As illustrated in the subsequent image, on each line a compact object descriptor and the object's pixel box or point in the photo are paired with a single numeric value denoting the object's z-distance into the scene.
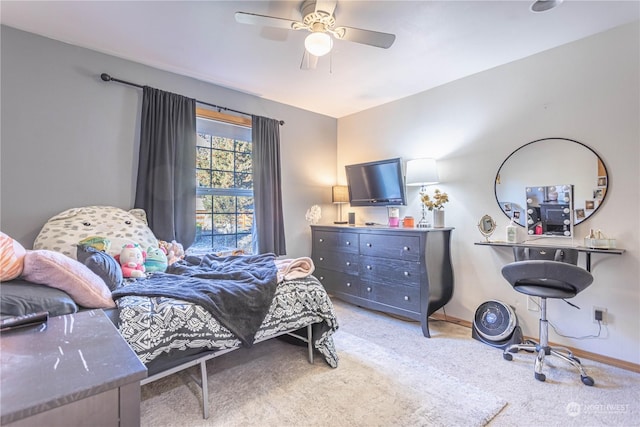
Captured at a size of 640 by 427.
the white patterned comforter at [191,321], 1.52
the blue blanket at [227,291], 1.72
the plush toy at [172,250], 2.65
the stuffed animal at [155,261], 2.38
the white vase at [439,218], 3.16
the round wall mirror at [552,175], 2.39
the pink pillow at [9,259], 1.29
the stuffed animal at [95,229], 2.20
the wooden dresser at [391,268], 2.81
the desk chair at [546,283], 2.02
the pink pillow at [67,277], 1.39
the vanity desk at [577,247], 2.17
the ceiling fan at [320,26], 1.83
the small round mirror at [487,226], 2.86
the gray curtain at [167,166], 2.76
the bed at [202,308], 1.47
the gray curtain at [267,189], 3.51
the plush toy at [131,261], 2.19
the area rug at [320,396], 1.65
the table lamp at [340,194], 4.16
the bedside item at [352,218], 4.03
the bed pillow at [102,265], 1.77
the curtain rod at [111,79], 2.58
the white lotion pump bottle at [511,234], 2.69
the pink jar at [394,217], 3.51
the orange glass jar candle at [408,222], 3.36
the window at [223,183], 3.26
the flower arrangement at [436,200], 3.16
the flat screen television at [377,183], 3.47
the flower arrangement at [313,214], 4.04
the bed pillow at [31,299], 1.20
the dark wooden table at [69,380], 0.57
